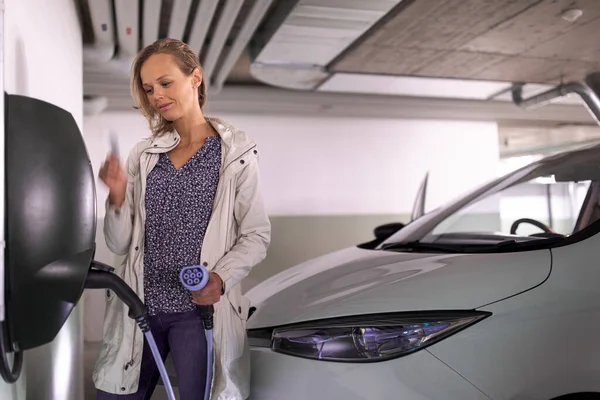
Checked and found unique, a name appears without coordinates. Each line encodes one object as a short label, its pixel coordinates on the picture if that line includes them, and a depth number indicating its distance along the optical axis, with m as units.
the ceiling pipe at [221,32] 2.96
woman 1.24
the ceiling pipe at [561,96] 4.26
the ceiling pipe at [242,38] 3.00
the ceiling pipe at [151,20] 2.96
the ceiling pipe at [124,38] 3.00
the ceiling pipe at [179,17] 2.92
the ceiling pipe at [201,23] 2.92
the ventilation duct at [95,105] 4.36
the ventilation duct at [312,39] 3.18
